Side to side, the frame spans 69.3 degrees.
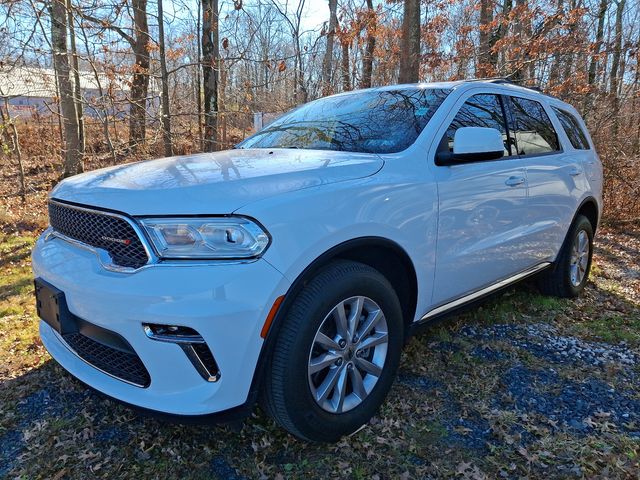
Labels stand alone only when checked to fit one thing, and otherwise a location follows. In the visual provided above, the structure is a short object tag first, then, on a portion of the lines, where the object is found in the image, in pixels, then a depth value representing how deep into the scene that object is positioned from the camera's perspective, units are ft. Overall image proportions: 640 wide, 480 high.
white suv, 5.90
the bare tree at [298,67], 41.85
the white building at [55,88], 25.26
